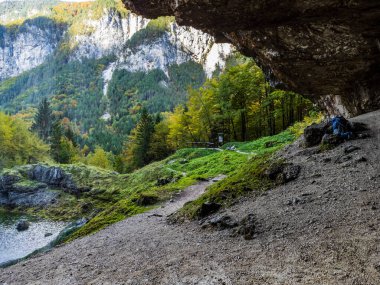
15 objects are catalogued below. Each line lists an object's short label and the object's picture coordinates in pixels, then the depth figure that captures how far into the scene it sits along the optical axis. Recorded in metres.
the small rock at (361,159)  13.20
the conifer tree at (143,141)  65.38
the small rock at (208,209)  14.66
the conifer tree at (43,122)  103.88
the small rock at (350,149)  14.55
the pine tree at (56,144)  71.12
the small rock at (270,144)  33.15
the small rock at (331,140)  15.97
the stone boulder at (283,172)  14.56
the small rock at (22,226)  31.05
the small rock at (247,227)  10.38
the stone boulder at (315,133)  17.20
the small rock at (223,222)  11.97
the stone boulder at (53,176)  45.69
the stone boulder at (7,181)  45.12
